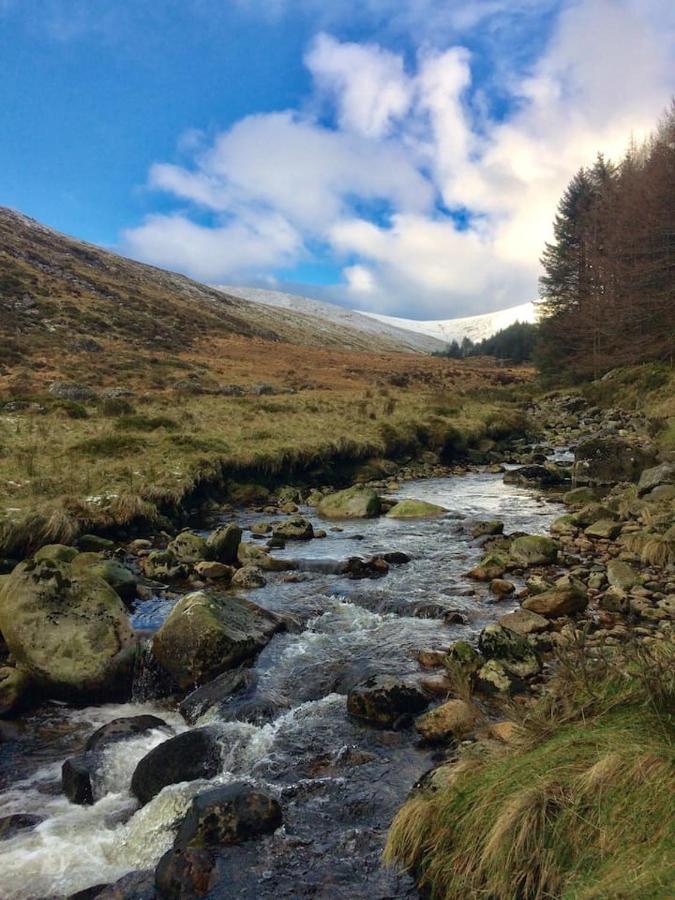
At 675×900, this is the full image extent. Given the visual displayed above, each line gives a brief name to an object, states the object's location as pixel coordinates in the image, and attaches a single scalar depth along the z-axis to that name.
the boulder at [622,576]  10.31
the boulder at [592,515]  14.89
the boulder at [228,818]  5.11
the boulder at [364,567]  12.59
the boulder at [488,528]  15.23
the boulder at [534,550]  12.46
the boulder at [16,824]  5.49
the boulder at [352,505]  18.36
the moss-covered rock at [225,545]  13.40
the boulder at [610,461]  20.38
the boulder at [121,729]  6.68
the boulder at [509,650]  7.73
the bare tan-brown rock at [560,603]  9.57
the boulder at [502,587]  10.95
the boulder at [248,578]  11.95
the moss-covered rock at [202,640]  8.35
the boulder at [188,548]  13.22
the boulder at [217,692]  7.67
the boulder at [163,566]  12.30
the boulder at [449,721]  6.50
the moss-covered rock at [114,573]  11.04
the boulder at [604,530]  13.66
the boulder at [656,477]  16.11
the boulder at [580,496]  18.22
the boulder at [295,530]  15.80
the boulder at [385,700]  7.10
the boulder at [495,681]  7.32
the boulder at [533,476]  22.84
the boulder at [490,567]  11.98
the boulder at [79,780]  5.98
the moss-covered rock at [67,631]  7.96
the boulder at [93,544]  13.52
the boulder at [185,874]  4.68
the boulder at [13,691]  7.53
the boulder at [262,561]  13.05
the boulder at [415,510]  17.83
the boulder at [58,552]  11.26
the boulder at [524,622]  8.99
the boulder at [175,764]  6.03
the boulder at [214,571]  12.40
